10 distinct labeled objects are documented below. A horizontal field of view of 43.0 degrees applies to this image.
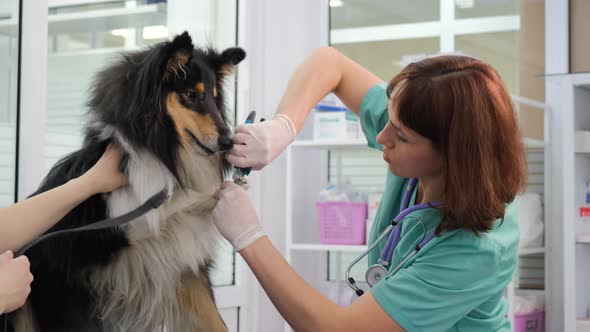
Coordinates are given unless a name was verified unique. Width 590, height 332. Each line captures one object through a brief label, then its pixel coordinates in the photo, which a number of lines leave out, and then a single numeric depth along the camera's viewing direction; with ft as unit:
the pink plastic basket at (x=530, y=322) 10.80
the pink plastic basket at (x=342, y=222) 11.16
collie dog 5.59
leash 5.05
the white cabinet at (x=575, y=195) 10.23
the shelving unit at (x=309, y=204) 11.70
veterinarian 4.71
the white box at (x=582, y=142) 10.50
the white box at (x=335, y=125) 11.48
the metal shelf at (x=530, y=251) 11.04
